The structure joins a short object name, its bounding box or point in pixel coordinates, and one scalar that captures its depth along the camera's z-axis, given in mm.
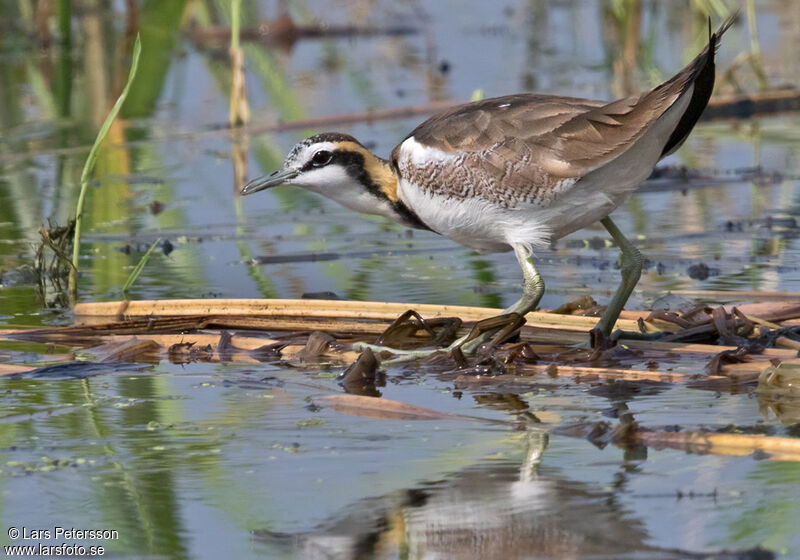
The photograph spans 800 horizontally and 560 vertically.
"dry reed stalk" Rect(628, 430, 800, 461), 8141
